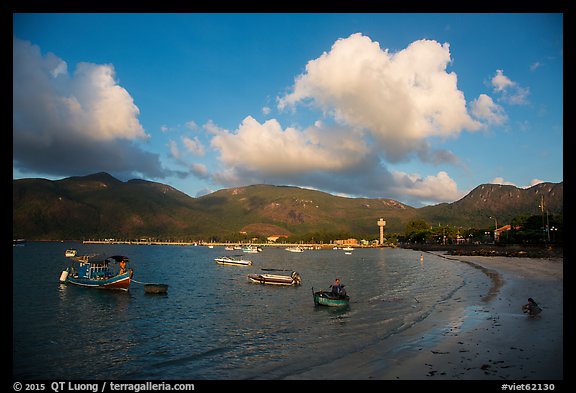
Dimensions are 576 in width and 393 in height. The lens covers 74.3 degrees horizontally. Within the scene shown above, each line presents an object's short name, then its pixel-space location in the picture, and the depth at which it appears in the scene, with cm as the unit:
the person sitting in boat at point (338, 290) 3969
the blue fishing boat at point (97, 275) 5244
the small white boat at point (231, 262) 10962
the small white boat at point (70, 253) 15318
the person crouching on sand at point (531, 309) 2930
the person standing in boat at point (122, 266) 5368
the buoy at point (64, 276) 6067
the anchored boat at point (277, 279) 6094
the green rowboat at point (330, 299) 3897
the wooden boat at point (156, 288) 5025
